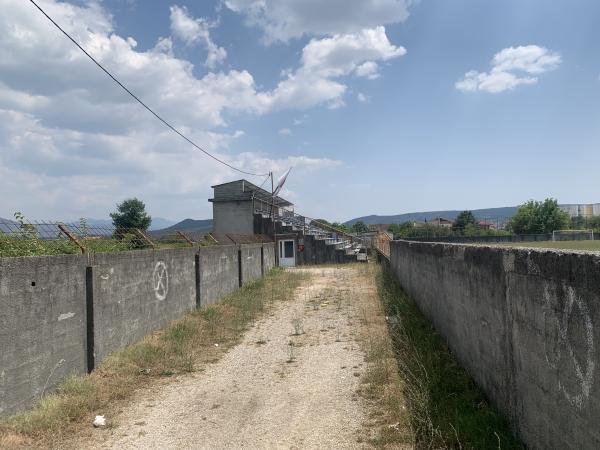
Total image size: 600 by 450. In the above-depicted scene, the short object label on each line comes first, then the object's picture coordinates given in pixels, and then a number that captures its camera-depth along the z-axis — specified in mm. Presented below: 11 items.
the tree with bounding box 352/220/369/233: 94812
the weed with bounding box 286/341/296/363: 7261
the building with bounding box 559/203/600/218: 101625
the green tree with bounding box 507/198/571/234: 65938
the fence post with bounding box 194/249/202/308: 11766
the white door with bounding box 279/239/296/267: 29500
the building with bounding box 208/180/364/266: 29156
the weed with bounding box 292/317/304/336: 9198
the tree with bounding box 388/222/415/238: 67562
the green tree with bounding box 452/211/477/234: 98250
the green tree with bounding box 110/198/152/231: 46000
